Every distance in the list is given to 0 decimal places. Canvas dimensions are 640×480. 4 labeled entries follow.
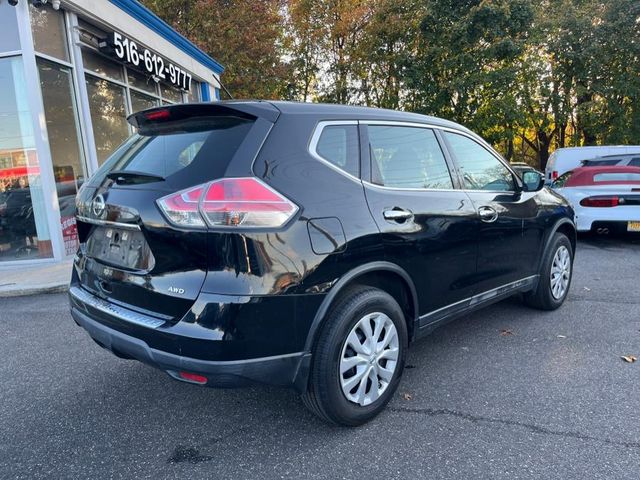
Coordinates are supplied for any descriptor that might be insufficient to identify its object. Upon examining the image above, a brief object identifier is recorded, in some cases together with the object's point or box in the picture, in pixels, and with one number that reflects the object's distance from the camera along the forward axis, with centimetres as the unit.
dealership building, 701
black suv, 209
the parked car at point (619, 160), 925
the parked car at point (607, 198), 717
